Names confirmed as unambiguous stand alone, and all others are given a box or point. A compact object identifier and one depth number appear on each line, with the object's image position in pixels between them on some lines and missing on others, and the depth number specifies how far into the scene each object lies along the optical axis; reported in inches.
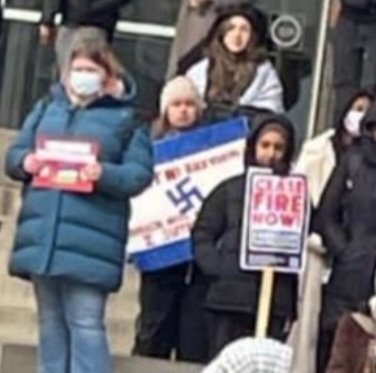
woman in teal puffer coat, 485.7
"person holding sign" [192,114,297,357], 498.9
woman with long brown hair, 572.4
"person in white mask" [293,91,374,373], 504.7
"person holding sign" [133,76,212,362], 524.7
